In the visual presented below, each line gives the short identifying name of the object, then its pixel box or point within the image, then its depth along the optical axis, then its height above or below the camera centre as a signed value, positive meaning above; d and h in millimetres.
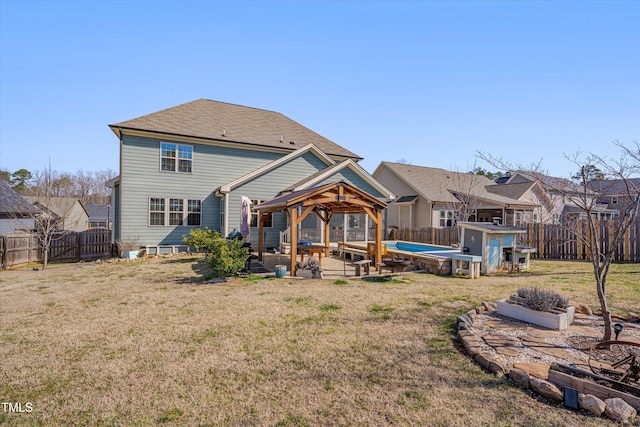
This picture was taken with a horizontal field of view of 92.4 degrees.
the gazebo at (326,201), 10273 +691
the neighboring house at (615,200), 31878 +2822
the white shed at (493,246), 10992 -862
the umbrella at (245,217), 13373 +162
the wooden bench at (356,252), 13697 -1405
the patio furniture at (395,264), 9617 -1341
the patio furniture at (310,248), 11742 -1044
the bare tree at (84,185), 62781 +7254
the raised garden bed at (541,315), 5352 -1703
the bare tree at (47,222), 13475 -127
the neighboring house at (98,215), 49562 +755
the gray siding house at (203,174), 15703 +2604
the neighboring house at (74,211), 38975 +1136
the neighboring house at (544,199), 26156 +2111
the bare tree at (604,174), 4527 +897
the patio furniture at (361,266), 10461 -1552
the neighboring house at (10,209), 18469 +595
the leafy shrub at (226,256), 9398 -1121
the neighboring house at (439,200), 23103 +1701
